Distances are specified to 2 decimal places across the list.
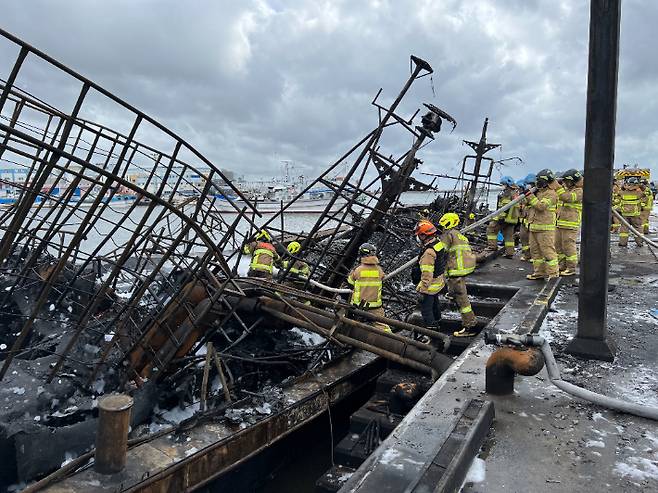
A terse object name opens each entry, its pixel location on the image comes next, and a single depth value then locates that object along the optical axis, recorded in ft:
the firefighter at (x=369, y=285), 23.15
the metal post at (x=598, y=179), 13.12
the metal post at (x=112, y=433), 11.44
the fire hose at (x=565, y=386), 11.04
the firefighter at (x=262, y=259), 29.27
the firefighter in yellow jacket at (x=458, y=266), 21.67
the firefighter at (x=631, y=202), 39.86
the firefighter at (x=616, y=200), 43.03
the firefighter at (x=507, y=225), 35.54
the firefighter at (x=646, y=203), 41.44
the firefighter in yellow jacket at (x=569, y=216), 25.79
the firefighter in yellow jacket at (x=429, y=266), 21.30
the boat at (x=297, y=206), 168.01
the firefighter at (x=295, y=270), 24.97
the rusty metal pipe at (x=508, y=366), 11.61
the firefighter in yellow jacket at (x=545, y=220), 25.12
